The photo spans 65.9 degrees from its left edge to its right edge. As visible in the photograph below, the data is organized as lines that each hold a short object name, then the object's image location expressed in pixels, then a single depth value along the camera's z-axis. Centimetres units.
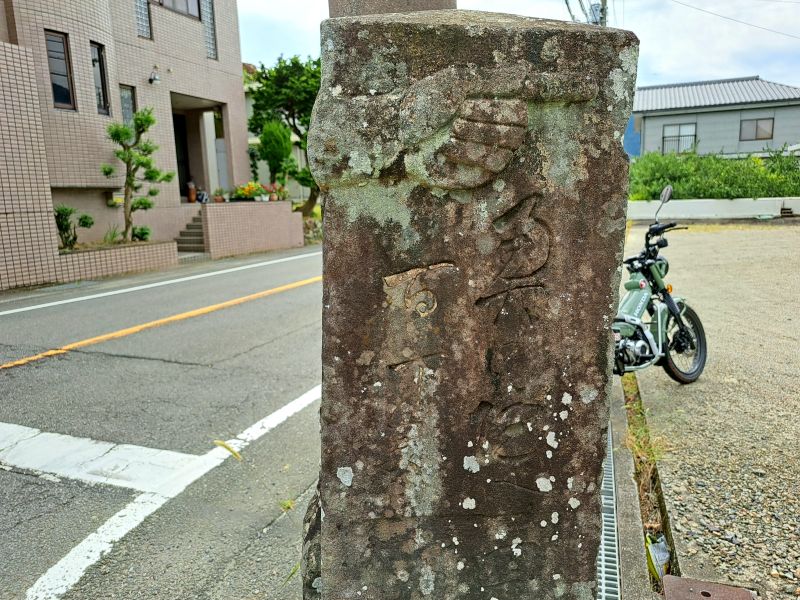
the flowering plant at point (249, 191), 1780
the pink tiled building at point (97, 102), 1066
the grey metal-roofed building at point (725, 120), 2592
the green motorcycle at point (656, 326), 428
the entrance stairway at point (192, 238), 1592
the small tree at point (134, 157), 1316
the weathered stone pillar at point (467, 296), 174
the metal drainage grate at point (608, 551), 261
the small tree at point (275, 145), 2002
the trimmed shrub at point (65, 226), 1210
